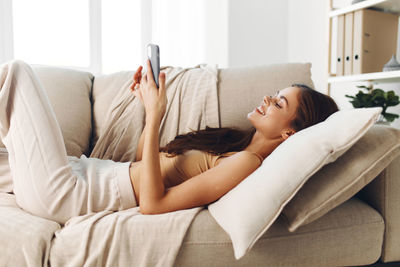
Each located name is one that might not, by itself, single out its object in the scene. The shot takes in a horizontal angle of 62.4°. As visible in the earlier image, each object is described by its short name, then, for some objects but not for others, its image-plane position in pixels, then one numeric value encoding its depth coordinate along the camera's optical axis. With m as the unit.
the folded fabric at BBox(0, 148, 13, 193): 1.10
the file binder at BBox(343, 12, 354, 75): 2.07
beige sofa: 0.84
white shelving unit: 1.85
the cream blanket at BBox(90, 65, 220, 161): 1.37
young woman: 0.94
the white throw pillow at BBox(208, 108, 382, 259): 0.77
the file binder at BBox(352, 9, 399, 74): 1.99
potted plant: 1.72
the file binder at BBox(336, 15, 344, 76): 2.13
